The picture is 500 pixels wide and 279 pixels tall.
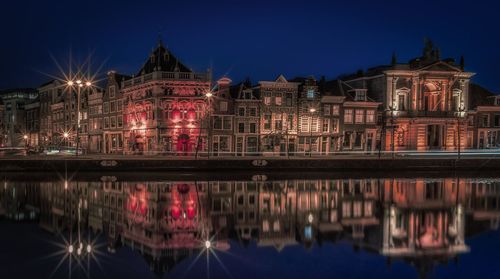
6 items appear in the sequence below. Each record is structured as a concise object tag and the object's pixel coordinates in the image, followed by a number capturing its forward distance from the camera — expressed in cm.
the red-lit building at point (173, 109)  7038
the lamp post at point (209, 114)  6890
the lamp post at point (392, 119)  7643
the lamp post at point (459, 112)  8312
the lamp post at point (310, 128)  7528
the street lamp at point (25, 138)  10860
